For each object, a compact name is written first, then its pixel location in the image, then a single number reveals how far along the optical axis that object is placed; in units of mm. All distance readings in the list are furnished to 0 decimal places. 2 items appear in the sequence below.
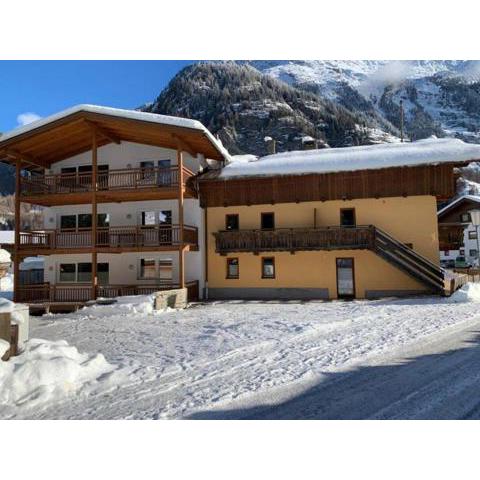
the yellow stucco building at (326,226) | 19500
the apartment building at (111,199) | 19438
